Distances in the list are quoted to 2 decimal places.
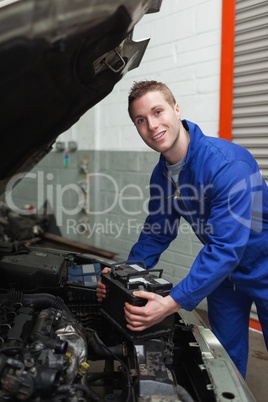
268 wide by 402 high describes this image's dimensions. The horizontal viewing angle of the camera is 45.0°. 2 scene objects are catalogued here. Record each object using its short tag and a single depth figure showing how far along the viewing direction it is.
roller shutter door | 2.22
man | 1.12
